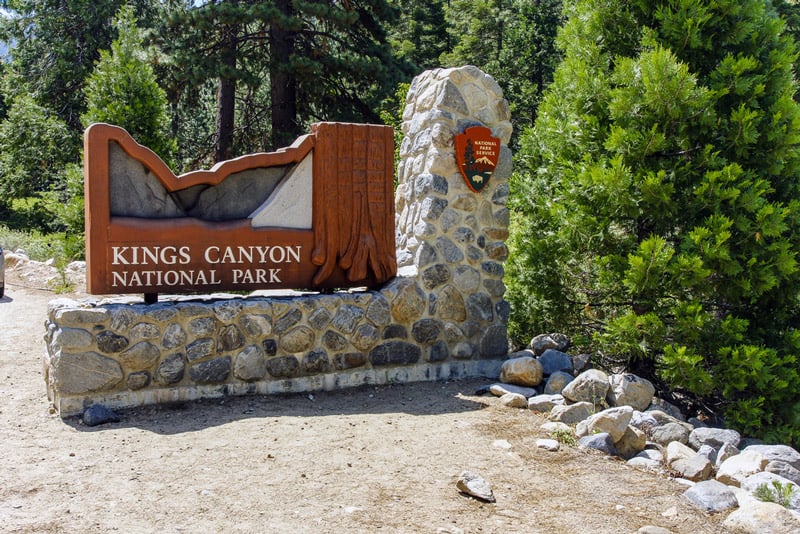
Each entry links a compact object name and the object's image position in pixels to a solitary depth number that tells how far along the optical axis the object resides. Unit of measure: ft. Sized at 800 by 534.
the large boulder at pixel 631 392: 19.20
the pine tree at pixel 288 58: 44.19
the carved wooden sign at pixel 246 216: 18.39
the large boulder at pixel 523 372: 20.97
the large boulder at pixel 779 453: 15.25
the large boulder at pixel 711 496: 13.00
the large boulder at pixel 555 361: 21.94
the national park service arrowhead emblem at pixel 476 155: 22.09
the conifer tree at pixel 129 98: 37.27
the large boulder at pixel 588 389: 18.89
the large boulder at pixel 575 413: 17.98
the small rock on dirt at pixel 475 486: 13.00
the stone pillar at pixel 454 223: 21.90
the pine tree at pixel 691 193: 19.26
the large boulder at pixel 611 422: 16.34
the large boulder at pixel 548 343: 23.70
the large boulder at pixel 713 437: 17.19
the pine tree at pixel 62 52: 62.49
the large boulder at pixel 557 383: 20.40
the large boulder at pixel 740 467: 14.48
